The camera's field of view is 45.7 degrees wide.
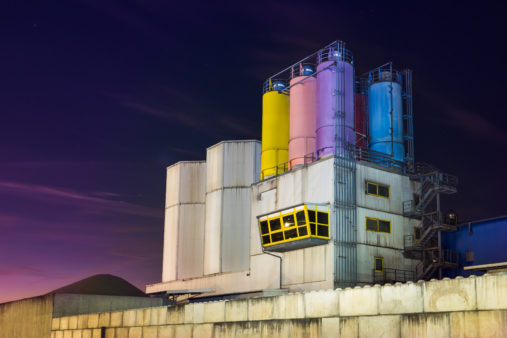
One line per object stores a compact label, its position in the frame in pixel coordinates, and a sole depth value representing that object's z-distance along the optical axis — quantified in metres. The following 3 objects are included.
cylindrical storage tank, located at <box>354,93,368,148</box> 52.29
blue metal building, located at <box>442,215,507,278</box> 41.66
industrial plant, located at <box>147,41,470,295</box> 41.06
